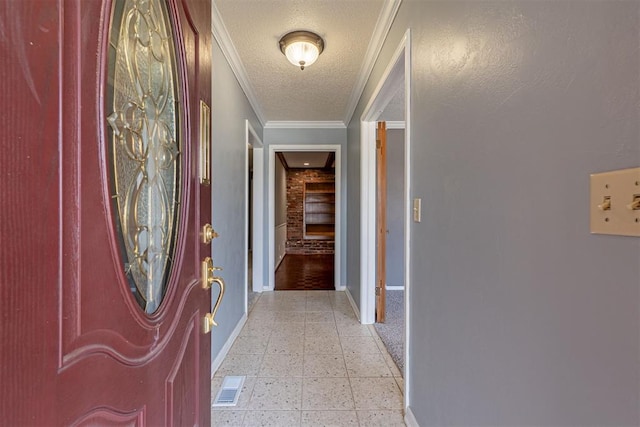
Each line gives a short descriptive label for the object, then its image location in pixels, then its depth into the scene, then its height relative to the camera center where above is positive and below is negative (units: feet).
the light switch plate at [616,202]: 1.61 +0.07
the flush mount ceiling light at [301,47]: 6.81 +4.03
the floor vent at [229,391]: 5.75 -3.68
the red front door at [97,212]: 1.19 +0.01
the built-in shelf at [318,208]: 27.94 +0.63
